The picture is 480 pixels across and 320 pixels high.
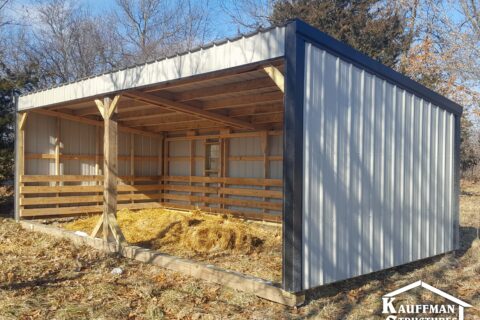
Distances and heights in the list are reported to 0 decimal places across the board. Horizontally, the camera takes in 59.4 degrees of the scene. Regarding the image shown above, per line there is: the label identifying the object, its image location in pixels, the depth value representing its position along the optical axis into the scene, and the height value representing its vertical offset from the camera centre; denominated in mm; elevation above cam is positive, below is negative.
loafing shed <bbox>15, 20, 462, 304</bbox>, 4543 +216
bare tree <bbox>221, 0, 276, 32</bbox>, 20656 +6938
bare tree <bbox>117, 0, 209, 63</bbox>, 23344 +7003
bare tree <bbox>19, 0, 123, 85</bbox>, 22000 +5991
